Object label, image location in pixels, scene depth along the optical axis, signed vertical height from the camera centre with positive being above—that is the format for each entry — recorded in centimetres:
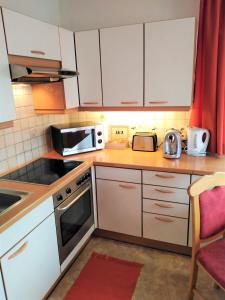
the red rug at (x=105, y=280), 180 -142
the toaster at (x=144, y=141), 231 -42
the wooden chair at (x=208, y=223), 144 -79
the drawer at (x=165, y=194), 197 -79
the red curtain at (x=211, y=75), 191 +17
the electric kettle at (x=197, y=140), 212 -38
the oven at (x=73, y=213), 176 -90
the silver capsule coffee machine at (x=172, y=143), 210 -40
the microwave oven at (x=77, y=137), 228 -35
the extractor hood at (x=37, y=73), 150 +18
